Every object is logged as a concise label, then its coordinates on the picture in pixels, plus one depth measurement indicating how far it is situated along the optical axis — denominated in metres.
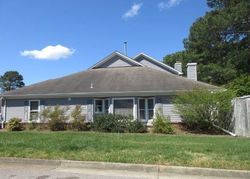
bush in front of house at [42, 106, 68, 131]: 22.73
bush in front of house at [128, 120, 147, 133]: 20.98
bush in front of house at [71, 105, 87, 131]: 22.44
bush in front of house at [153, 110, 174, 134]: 20.52
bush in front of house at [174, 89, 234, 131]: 19.53
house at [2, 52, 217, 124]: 22.95
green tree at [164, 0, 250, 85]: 34.84
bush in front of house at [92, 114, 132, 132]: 21.05
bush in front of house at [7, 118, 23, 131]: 23.38
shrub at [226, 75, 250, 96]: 21.95
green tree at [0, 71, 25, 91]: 94.62
